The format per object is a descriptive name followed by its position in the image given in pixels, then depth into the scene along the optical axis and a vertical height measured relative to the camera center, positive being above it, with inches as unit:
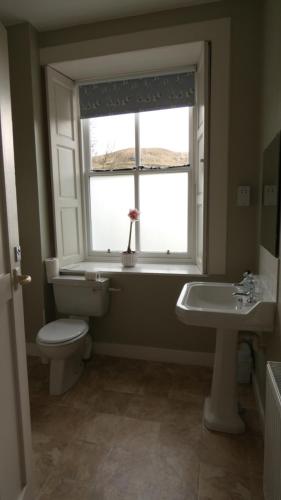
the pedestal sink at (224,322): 61.5 -23.5
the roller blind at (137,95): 99.9 +38.0
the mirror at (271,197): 59.8 +2.0
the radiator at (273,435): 40.9 -32.2
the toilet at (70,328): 82.7 -33.3
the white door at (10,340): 44.5 -19.2
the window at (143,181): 106.3 +10.1
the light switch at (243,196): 85.1 +3.2
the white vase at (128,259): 104.5 -16.4
